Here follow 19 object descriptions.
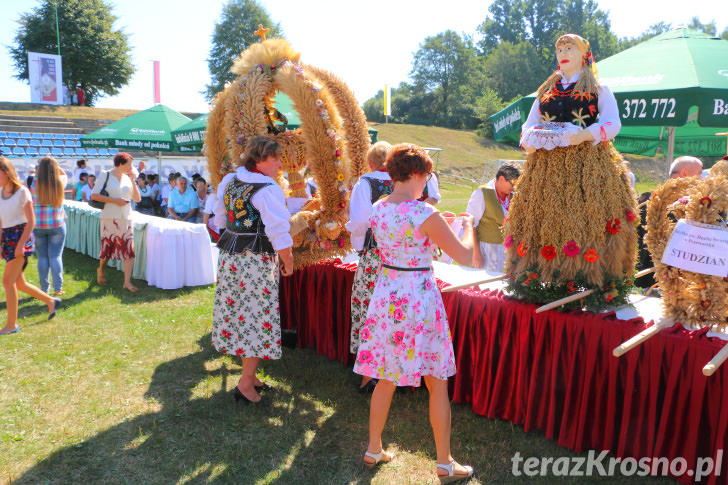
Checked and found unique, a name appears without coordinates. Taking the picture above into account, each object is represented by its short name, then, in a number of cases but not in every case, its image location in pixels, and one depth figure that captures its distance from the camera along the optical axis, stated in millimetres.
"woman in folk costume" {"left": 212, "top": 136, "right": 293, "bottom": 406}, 3137
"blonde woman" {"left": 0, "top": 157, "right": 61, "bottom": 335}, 4609
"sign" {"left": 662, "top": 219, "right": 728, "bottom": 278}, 2270
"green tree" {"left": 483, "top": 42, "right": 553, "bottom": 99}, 51969
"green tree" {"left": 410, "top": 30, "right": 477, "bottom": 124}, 57781
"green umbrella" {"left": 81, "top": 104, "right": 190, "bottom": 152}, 10828
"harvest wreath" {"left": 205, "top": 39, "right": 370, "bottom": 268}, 3701
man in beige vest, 4121
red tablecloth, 2348
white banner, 27562
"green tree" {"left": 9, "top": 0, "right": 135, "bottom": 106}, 34812
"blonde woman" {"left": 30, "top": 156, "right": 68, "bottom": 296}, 5328
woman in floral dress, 2420
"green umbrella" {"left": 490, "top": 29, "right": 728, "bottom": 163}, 3645
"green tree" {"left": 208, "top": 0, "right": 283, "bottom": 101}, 43469
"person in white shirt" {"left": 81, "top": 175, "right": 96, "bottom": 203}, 11438
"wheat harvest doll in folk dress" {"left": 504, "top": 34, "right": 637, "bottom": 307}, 2621
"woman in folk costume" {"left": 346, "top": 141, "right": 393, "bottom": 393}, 3320
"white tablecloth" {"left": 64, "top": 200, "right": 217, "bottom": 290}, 6434
